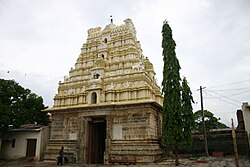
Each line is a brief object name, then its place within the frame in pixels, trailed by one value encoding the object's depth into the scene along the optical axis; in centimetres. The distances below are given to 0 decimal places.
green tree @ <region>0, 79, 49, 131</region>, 2078
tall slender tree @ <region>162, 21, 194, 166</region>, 1388
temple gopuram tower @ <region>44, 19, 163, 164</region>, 1648
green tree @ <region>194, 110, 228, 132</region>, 2961
